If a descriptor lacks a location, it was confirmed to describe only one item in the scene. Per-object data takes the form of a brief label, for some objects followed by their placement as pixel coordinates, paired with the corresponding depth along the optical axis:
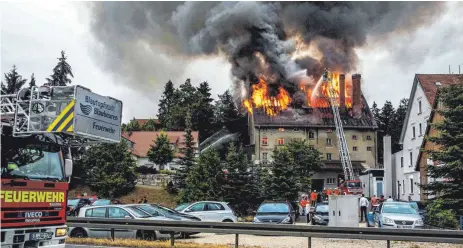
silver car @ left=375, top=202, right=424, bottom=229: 22.41
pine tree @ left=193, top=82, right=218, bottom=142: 103.88
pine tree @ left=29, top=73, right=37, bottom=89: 68.19
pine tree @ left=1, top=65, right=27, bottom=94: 68.41
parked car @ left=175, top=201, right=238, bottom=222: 25.00
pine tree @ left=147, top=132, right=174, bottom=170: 74.62
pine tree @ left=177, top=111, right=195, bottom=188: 54.38
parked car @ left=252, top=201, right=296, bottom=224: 24.61
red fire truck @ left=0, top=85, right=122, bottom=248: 9.79
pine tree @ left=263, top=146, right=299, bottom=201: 44.69
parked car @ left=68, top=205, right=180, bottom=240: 17.95
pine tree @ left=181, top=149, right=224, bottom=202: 45.44
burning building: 79.56
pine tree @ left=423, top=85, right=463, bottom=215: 27.30
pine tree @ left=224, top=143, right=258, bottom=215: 45.12
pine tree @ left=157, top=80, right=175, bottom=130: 121.81
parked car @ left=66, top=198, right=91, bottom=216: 31.85
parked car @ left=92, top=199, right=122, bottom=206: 31.35
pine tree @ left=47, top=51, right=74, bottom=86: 69.19
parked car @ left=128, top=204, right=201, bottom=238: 19.50
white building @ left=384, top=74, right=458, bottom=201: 50.72
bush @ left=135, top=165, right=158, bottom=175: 70.25
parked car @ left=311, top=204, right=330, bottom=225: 28.52
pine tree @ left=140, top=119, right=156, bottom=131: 111.25
